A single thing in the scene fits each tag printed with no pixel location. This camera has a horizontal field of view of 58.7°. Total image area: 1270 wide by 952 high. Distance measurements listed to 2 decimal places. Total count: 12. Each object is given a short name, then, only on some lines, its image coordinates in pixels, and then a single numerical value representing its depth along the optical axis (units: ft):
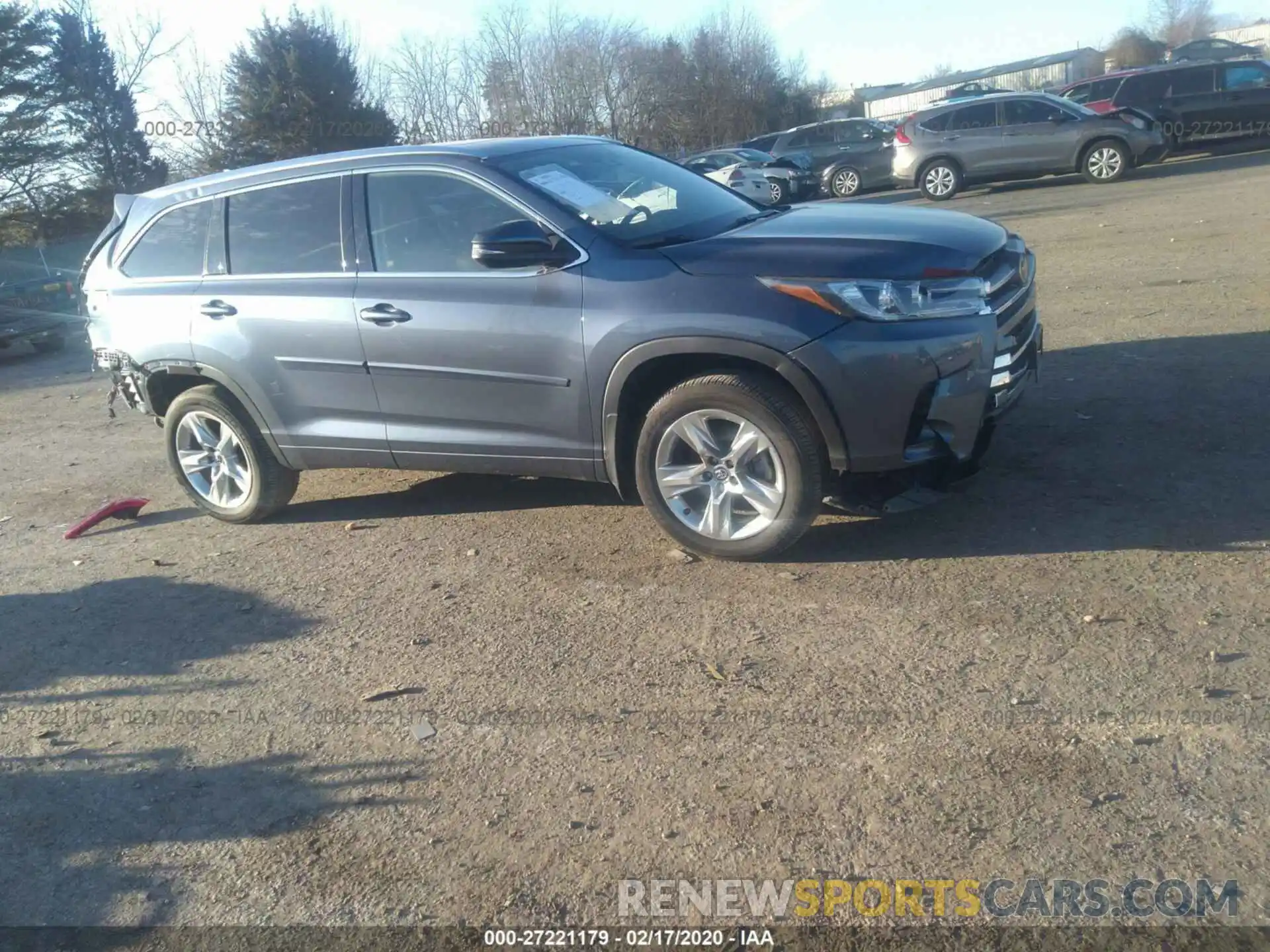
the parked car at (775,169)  76.28
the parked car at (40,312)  50.80
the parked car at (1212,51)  122.42
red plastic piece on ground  21.68
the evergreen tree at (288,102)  105.60
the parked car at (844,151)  80.23
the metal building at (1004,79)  216.95
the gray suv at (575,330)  14.83
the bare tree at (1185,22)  284.20
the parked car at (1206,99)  68.23
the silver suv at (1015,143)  62.18
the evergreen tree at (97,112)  100.63
